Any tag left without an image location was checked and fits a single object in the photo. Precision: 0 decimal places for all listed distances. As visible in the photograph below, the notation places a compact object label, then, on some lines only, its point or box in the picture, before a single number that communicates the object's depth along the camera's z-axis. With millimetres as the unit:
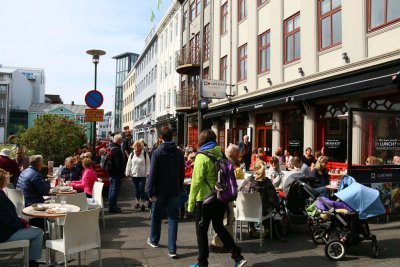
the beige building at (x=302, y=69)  10039
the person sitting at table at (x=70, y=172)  9445
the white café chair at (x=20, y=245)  4668
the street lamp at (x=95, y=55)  14133
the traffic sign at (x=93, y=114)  12354
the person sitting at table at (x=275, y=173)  8125
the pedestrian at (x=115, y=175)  9500
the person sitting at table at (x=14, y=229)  4676
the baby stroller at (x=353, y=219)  5559
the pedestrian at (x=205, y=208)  4980
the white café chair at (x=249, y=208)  6285
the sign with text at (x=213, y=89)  16562
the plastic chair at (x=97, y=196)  7438
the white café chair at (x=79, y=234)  4520
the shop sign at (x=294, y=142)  14062
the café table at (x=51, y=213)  5047
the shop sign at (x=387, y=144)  7816
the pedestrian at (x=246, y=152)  14602
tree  13109
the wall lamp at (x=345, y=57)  11109
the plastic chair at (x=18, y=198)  6412
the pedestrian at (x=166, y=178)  5871
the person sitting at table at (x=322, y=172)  8648
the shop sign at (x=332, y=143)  11829
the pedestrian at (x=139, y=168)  9789
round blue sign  12211
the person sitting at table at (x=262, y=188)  6562
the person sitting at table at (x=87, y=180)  8320
